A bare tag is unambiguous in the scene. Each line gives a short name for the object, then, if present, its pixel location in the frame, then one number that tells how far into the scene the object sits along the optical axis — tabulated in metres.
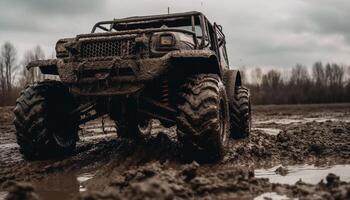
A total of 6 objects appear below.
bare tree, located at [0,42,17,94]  52.02
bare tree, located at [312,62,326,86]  80.41
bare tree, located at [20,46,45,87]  49.14
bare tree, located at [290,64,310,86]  58.48
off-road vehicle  5.29
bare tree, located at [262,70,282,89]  62.44
